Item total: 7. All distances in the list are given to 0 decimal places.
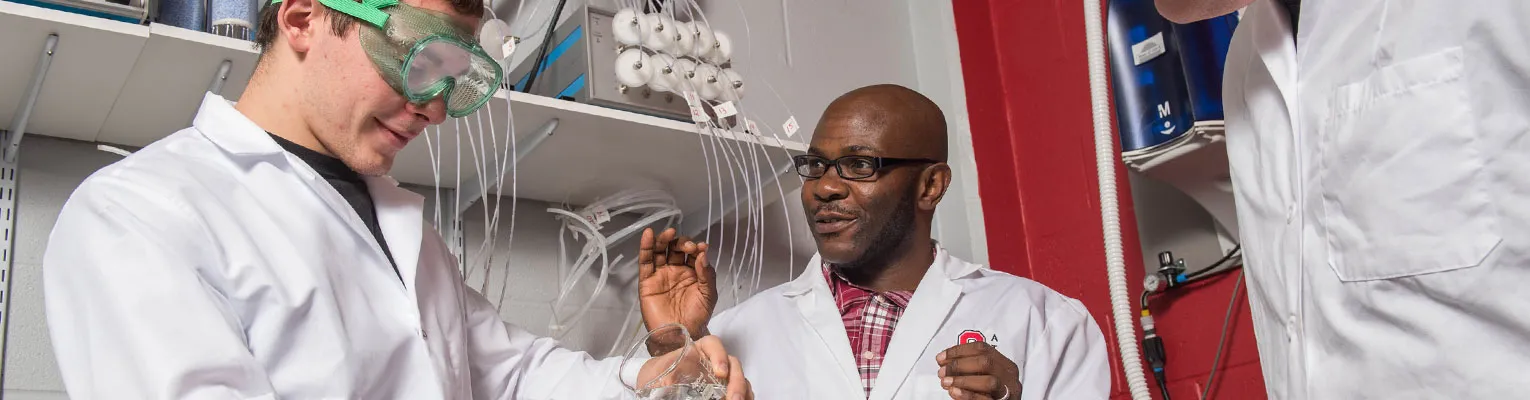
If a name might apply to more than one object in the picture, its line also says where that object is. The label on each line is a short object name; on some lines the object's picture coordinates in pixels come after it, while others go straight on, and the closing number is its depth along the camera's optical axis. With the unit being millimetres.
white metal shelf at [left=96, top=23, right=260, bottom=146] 1549
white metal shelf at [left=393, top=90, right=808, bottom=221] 1890
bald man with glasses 1906
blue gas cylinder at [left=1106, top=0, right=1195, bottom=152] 2152
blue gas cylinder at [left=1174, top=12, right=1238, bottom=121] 2084
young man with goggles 1015
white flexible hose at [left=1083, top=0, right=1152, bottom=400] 2143
